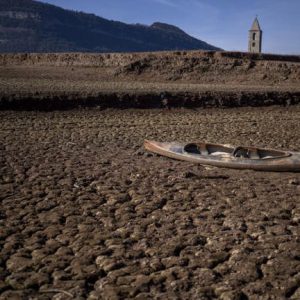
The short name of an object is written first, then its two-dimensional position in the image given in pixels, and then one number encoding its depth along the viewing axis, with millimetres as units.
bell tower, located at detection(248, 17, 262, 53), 53312
